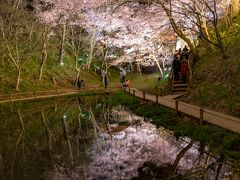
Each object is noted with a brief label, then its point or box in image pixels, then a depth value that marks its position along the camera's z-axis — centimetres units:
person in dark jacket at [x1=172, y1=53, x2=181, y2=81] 1582
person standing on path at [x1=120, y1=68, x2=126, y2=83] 2896
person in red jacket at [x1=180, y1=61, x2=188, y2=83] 1549
